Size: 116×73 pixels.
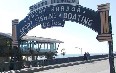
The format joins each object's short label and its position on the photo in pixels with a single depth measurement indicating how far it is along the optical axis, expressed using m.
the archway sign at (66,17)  11.58
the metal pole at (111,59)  10.95
